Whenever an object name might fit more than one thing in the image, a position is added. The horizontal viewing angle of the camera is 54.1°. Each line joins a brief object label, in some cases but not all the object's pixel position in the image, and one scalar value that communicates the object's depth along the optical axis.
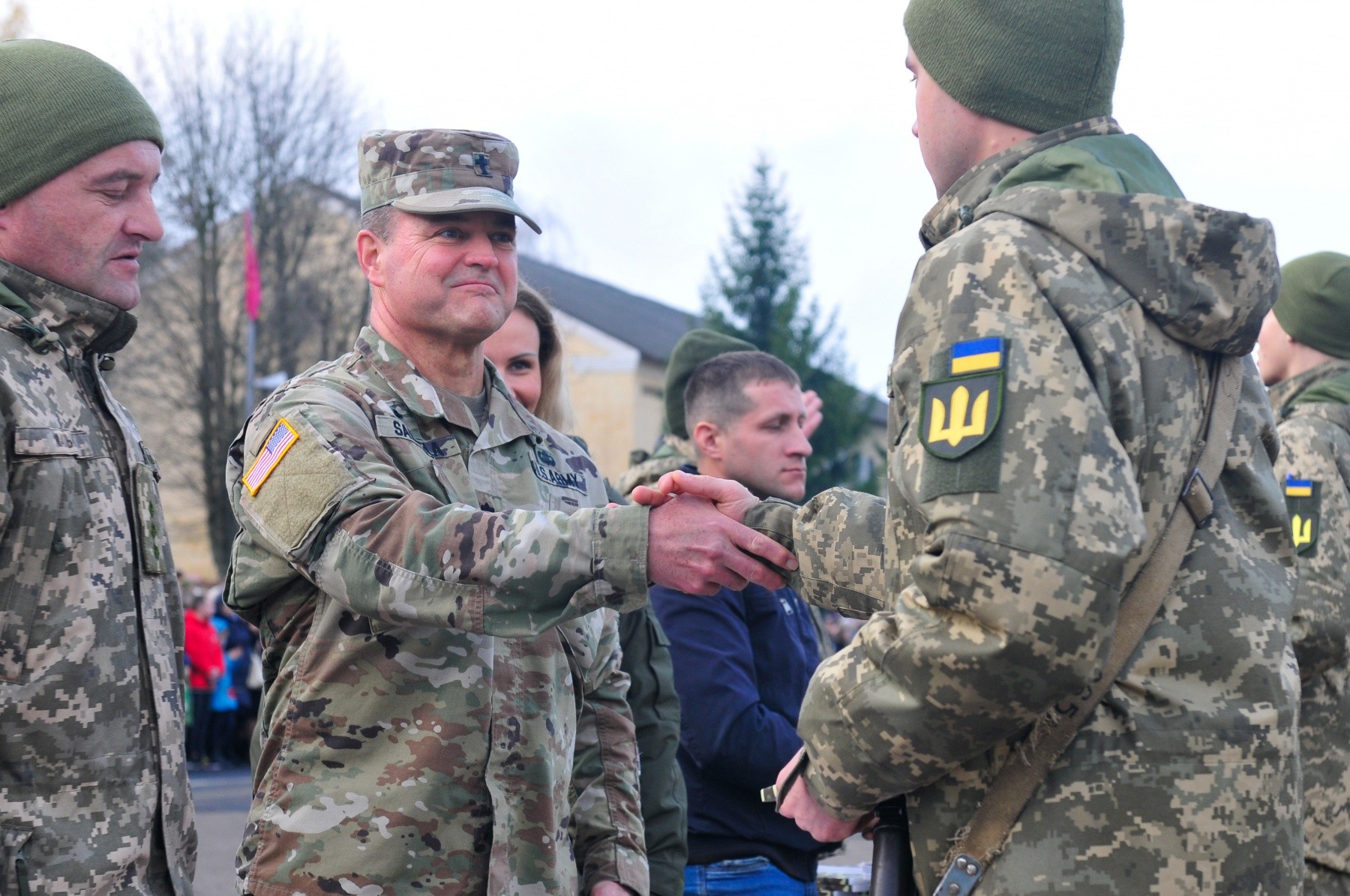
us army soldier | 2.54
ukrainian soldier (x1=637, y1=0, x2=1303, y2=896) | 1.98
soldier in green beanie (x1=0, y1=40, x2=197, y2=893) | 2.63
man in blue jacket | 4.13
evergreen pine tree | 30.03
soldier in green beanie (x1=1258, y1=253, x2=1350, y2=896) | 4.30
